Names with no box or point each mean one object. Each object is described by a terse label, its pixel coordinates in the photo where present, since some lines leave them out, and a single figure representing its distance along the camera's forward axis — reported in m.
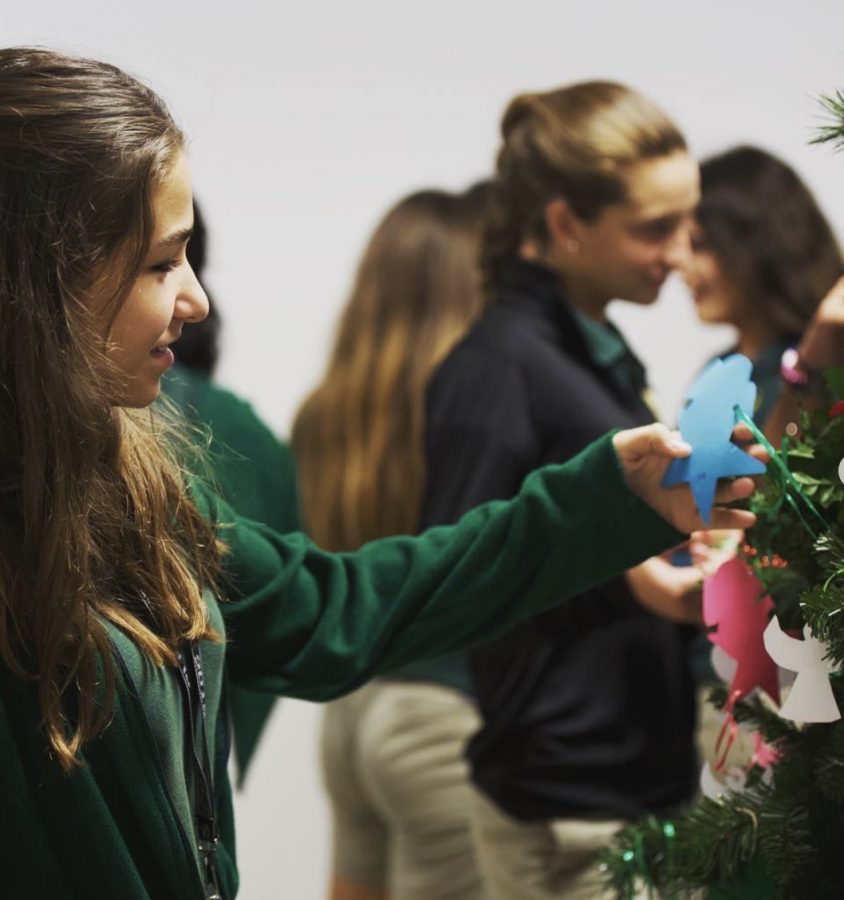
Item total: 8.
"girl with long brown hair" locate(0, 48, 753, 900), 1.96
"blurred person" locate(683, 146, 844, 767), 3.20
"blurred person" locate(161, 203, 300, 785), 2.95
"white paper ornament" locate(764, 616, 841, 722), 1.97
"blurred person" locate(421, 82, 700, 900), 2.78
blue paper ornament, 2.08
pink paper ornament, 2.13
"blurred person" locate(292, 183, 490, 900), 3.19
